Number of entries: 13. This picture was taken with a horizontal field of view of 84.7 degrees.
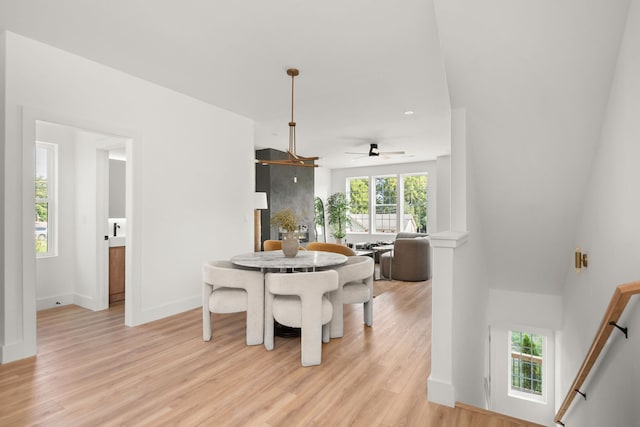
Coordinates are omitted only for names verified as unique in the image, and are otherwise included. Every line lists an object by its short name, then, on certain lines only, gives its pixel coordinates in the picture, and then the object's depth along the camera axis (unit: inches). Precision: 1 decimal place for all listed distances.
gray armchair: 252.5
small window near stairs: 200.1
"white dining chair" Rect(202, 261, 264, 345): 124.9
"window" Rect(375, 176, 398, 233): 391.5
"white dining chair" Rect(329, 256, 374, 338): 133.6
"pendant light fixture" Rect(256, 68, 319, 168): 140.2
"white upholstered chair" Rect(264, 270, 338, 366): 110.9
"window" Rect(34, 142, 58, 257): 173.2
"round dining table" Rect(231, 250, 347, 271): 126.0
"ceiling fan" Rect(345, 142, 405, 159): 268.2
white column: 90.9
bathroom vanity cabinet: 183.6
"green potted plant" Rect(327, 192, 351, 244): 396.5
